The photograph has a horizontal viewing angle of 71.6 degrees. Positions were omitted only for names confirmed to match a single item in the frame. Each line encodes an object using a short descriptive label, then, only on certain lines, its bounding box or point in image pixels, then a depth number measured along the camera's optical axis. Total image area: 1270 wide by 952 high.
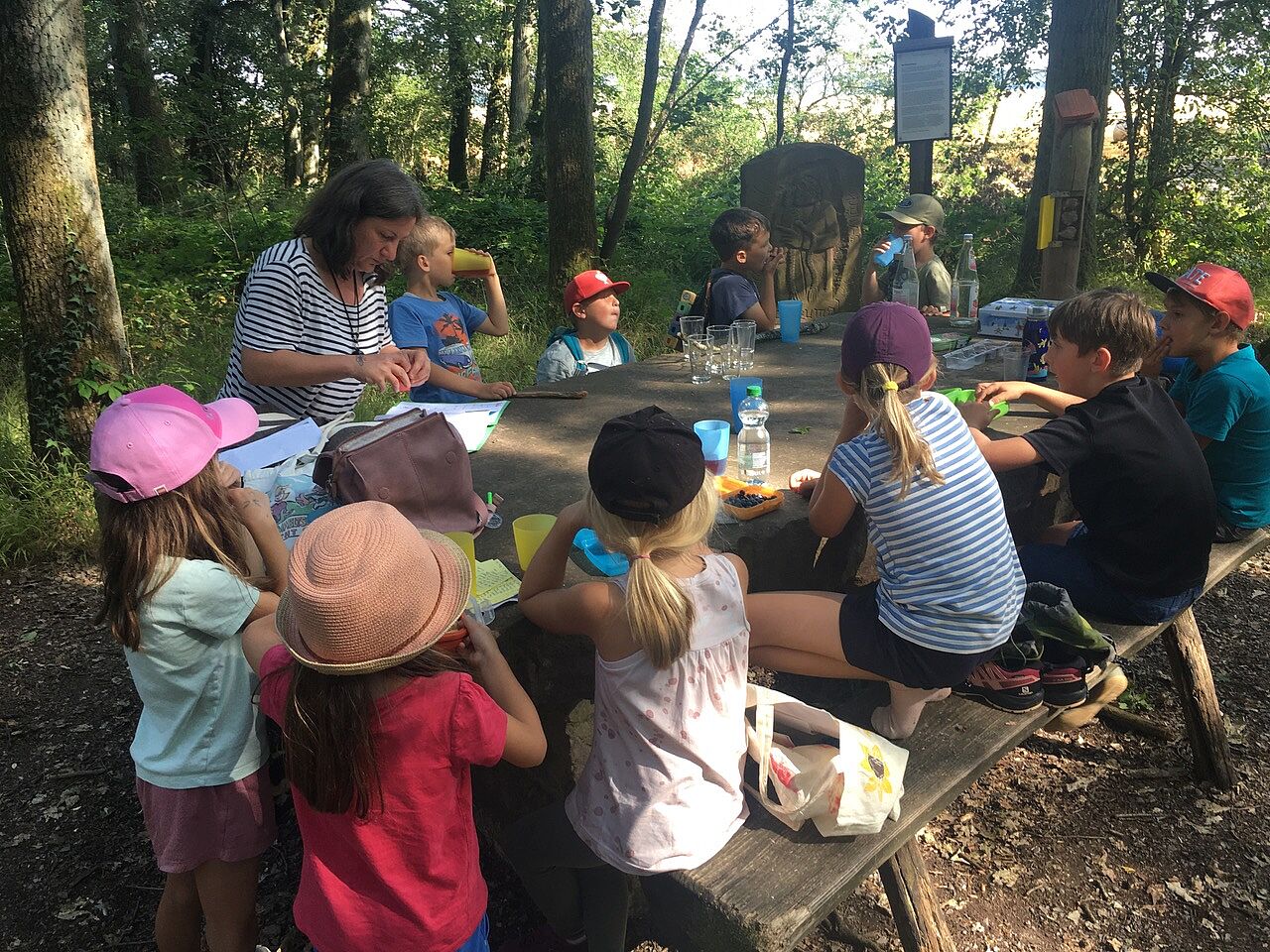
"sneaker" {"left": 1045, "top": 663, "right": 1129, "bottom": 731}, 2.42
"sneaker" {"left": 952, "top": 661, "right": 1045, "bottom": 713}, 2.20
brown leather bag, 2.03
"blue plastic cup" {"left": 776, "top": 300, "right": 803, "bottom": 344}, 4.46
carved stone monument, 6.24
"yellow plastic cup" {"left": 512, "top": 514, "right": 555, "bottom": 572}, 2.09
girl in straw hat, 1.36
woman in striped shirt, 2.78
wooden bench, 1.61
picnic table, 1.68
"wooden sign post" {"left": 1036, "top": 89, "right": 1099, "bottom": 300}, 5.16
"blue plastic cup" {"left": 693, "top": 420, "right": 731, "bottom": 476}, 2.54
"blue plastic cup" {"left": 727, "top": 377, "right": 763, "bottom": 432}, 3.08
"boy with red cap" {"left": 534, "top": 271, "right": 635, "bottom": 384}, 3.86
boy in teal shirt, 2.83
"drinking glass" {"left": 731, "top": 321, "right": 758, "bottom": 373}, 3.74
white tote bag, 1.75
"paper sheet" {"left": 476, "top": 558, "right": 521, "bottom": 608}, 1.98
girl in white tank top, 1.63
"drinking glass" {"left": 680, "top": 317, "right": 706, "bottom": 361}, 3.91
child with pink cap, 1.73
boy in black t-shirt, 2.41
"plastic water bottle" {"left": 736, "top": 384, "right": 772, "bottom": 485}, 2.62
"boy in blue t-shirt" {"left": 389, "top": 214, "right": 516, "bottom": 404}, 3.68
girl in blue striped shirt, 2.05
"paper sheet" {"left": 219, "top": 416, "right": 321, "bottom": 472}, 2.53
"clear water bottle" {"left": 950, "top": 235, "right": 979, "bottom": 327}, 4.58
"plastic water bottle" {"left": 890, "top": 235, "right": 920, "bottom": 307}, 4.82
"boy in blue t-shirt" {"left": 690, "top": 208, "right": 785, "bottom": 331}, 4.38
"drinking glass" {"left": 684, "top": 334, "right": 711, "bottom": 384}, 3.72
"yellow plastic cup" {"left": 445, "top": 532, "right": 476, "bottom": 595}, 1.98
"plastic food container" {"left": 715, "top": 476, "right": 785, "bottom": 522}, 2.36
